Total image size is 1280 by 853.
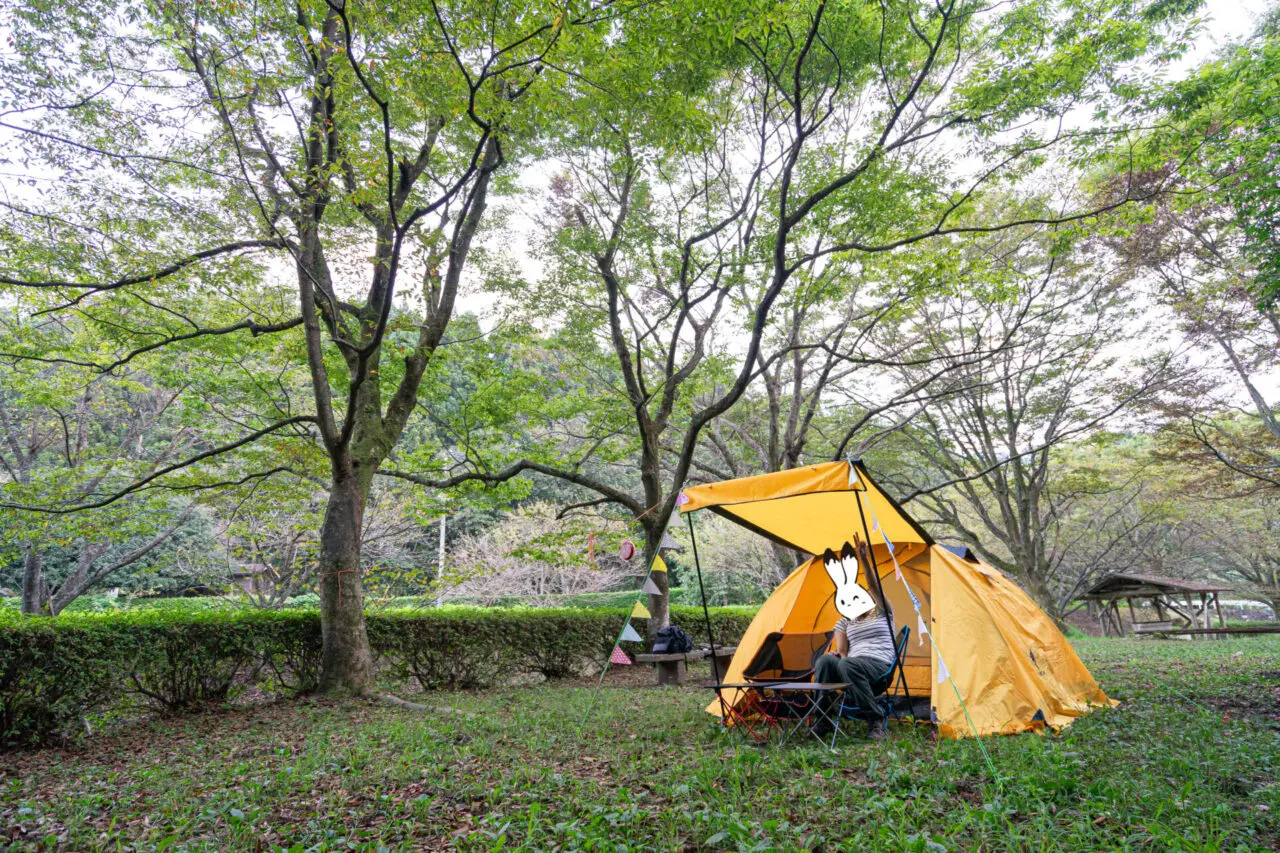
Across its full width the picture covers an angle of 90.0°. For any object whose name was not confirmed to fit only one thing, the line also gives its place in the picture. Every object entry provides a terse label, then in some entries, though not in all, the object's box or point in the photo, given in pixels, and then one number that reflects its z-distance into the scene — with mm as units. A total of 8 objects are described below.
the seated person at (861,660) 4492
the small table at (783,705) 4358
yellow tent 4586
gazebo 15945
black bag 8398
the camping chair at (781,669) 4977
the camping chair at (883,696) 4504
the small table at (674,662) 8195
